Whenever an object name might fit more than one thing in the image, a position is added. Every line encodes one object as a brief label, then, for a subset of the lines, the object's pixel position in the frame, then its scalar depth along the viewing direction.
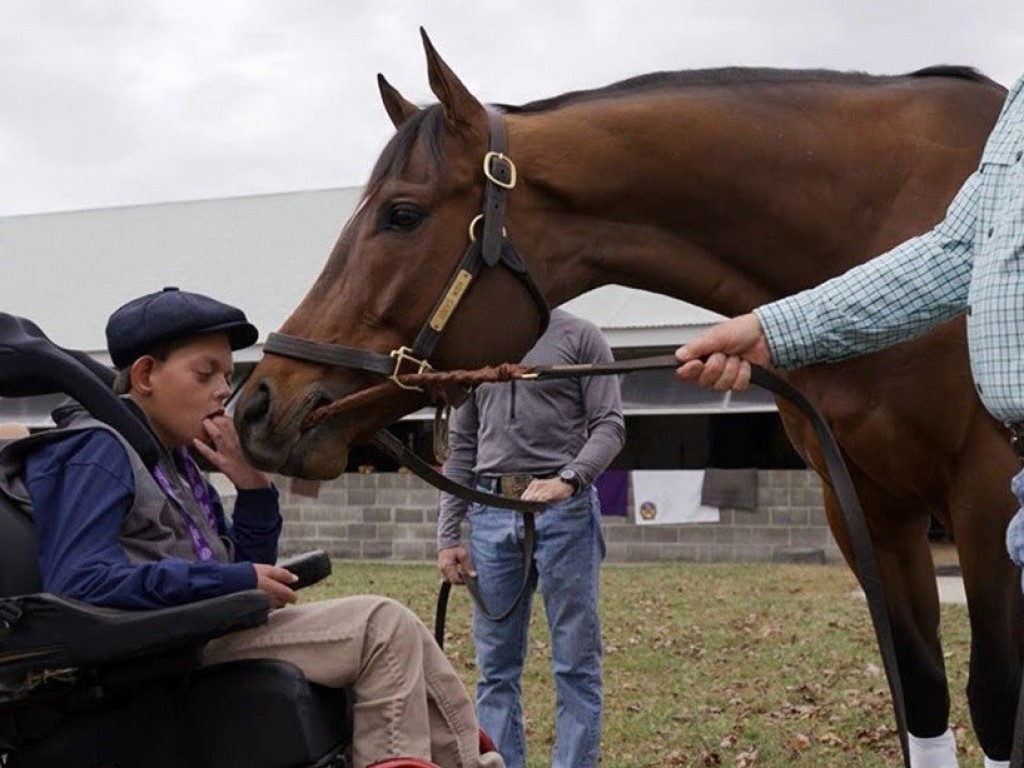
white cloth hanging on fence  14.52
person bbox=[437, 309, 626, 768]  5.05
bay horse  3.26
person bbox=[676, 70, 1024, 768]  2.23
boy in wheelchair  2.66
